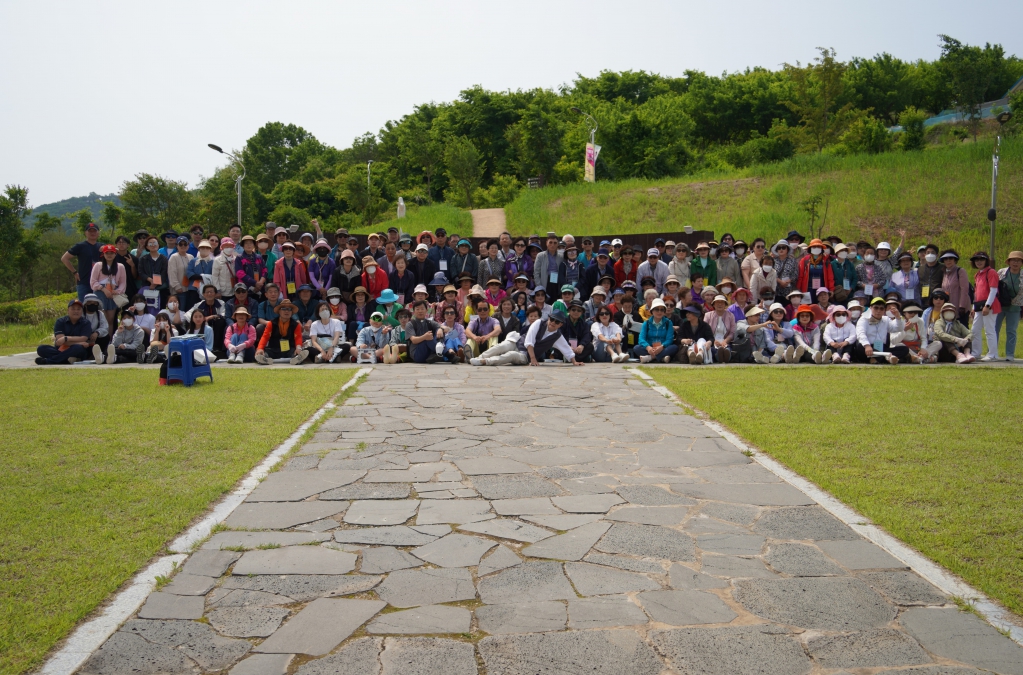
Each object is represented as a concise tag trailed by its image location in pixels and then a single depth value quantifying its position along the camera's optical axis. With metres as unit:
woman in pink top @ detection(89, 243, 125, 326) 14.37
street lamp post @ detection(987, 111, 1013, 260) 20.03
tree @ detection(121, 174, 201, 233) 58.91
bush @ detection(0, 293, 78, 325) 24.20
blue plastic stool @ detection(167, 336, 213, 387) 10.26
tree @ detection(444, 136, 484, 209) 50.31
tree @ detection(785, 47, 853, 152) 39.59
